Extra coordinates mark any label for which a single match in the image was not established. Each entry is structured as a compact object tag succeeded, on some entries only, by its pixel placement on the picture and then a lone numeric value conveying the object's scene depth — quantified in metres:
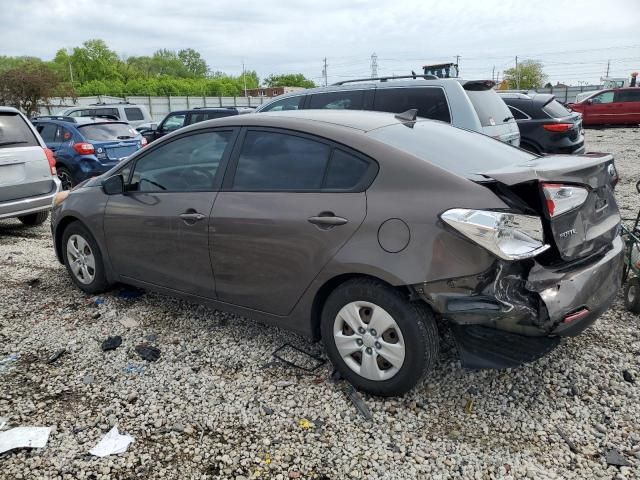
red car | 21.75
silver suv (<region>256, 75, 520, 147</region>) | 6.22
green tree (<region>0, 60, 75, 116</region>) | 31.42
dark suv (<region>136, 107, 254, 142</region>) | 13.64
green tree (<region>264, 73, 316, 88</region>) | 118.69
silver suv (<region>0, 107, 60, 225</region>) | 6.64
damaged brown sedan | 2.61
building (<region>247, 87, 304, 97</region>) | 75.49
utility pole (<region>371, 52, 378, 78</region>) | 90.50
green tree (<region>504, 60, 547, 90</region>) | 89.38
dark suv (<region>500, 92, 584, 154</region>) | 9.23
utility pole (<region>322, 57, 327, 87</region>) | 96.72
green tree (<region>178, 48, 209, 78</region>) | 119.75
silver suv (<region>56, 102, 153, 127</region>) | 18.22
